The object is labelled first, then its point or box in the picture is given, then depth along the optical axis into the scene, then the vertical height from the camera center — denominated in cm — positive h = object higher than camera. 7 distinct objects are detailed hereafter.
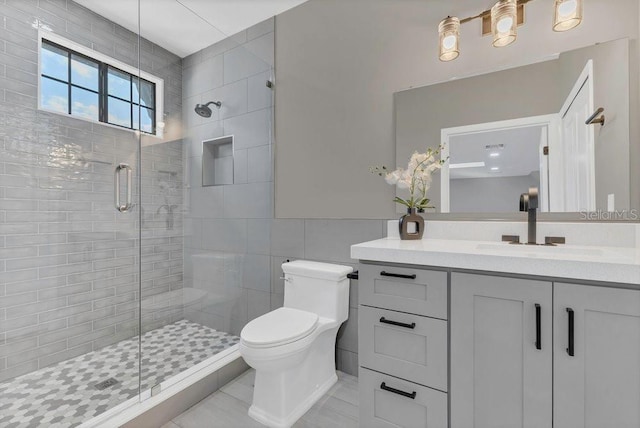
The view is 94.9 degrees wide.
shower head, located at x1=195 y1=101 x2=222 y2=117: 228 +82
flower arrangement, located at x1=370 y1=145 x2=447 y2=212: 165 +22
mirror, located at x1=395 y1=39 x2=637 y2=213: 131 +42
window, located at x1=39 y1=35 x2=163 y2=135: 195 +91
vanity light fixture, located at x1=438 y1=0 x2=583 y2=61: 134 +95
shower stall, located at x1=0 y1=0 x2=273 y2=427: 179 +4
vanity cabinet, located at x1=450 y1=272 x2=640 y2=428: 87 -45
